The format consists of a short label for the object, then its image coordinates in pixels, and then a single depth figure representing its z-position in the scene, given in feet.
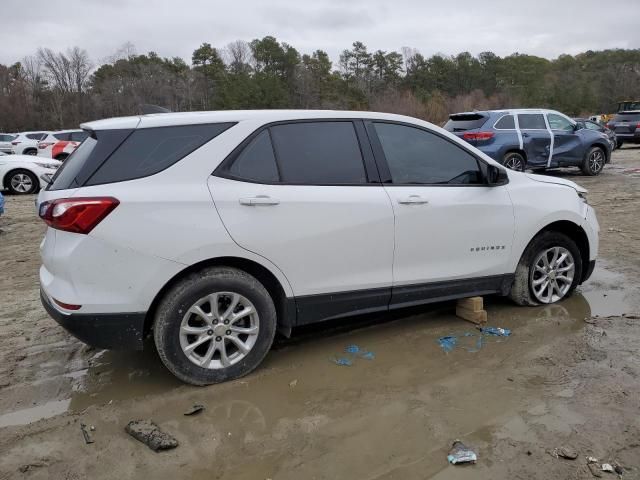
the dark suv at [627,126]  73.82
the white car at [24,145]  76.02
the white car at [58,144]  61.57
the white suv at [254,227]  10.35
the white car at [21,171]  42.73
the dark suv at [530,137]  40.73
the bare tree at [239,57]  231.09
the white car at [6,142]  77.51
